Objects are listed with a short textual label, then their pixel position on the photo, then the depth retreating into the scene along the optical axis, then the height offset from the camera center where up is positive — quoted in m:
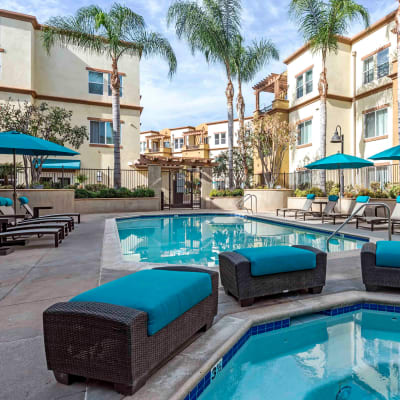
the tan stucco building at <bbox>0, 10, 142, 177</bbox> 18.28 +6.99
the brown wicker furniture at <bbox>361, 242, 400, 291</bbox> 3.65 -1.02
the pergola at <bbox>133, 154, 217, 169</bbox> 18.02 +1.68
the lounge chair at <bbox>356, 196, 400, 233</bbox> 9.16 -0.95
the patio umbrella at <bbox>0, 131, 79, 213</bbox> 7.64 +1.22
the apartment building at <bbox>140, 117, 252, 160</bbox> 38.34 +6.78
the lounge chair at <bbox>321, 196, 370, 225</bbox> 10.71 -0.61
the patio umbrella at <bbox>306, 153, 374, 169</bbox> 11.40 +0.96
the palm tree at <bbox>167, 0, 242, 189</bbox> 17.30 +9.41
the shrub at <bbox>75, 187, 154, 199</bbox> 15.75 -0.16
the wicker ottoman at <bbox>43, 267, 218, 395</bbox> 1.85 -0.96
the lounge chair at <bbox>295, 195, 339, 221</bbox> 12.11 -0.70
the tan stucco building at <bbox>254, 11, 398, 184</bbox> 17.05 +5.92
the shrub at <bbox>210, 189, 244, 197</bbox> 18.89 -0.24
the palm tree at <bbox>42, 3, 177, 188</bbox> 15.37 +7.97
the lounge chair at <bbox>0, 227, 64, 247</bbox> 6.22 -0.86
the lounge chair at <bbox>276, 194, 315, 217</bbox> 13.00 -0.62
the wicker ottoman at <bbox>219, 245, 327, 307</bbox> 3.29 -1.02
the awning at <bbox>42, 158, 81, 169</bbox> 18.16 +1.50
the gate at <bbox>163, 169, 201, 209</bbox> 20.03 +0.09
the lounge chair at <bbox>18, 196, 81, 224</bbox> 9.10 -0.58
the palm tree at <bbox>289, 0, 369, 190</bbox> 15.50 +8.68
